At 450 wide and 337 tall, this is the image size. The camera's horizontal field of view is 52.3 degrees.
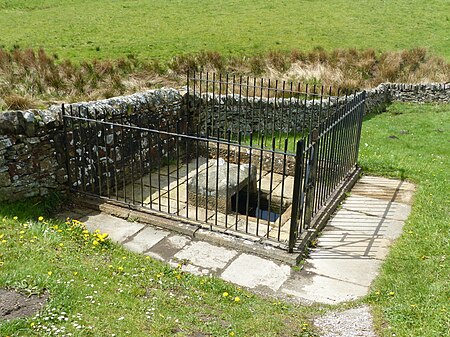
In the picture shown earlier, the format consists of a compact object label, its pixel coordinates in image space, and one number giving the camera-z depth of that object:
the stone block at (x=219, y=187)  7.79
